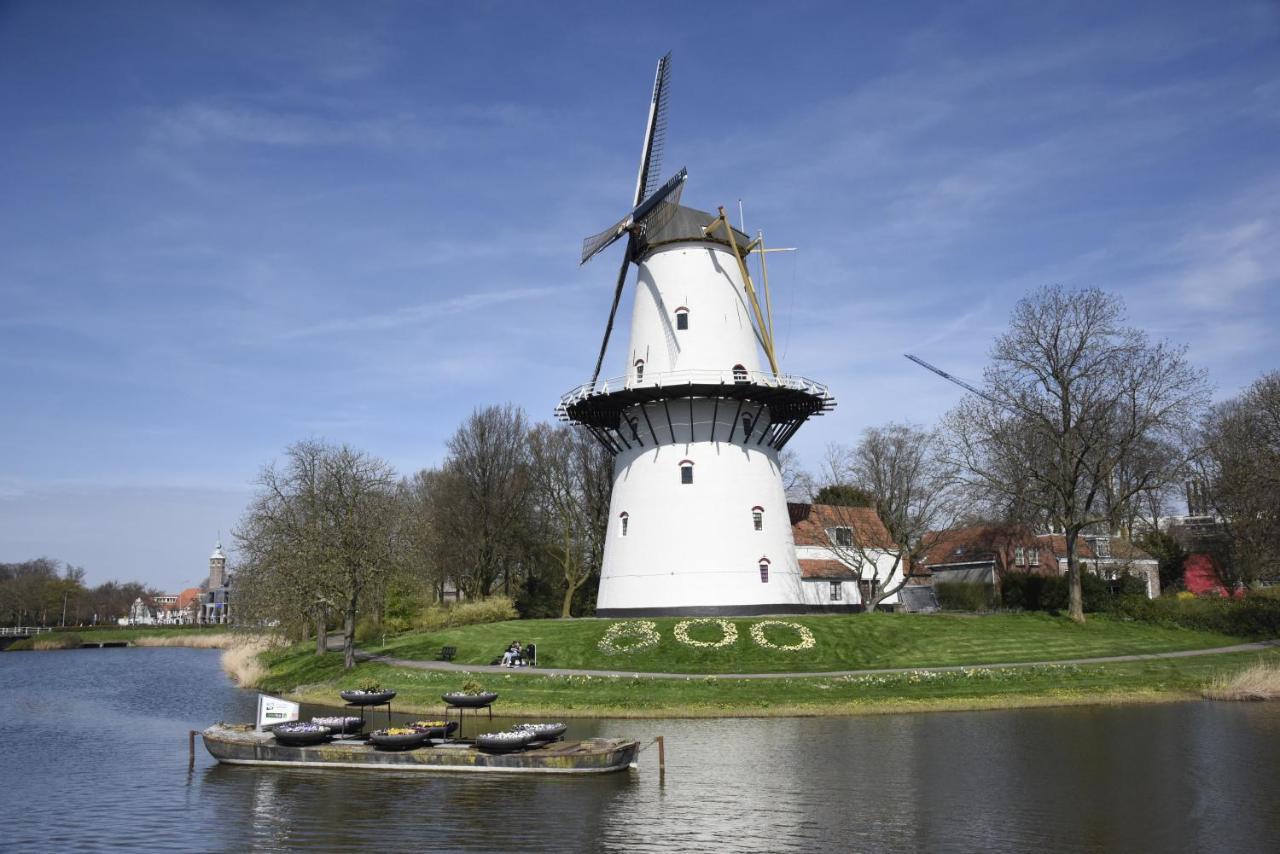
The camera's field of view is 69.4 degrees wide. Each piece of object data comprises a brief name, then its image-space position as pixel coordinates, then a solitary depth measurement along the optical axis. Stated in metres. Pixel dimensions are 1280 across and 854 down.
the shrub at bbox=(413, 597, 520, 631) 50.66
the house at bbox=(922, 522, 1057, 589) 57.91
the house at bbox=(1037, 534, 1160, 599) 57.21
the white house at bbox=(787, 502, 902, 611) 52.12
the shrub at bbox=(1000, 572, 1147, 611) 48.72
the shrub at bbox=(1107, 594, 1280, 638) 41.88
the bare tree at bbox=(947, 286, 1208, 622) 44.47
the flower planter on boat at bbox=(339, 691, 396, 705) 25.33
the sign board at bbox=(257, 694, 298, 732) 24.06
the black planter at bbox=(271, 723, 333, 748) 21.98
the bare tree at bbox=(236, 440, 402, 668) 37.94
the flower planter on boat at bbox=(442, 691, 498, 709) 23.83
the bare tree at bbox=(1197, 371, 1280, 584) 40.72
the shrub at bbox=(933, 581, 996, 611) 54.75
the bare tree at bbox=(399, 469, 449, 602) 46.14
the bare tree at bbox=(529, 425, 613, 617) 62.88
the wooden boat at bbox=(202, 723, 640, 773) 19.98
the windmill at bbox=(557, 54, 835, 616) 42.28
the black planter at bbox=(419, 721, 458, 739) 22.03
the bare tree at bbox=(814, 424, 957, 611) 53.09
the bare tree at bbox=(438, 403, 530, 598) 61.50
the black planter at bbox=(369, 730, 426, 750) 21.14
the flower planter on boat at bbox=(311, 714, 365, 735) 22.84
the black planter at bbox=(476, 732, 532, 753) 20.41
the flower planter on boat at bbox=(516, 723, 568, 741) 21.00
